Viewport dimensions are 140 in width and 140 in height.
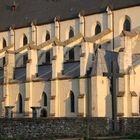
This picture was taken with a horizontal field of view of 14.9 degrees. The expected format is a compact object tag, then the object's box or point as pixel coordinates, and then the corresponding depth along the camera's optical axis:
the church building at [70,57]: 51.22
